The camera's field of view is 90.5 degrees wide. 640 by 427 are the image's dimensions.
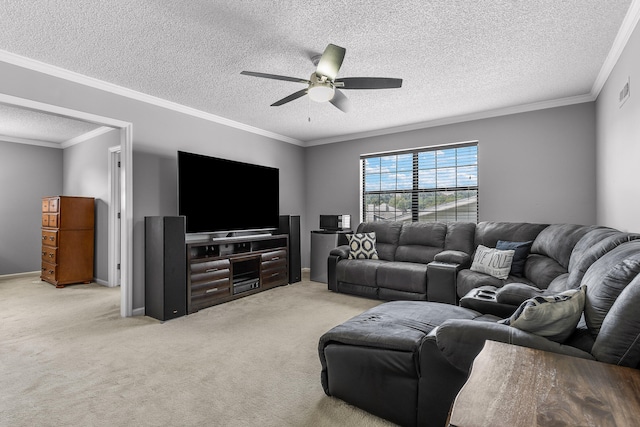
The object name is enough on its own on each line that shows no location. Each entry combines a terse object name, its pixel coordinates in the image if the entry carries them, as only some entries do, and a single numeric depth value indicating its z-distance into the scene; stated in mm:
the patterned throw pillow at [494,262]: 3332
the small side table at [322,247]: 5111
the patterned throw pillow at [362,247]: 4641
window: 4719
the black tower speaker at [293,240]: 5199
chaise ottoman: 1562
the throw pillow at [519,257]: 3373
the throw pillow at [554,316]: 1271
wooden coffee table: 728
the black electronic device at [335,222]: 5383
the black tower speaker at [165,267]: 3379
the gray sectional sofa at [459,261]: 2201
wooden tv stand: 3717
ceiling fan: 2378
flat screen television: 3873
